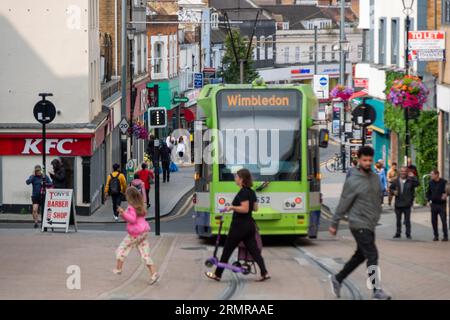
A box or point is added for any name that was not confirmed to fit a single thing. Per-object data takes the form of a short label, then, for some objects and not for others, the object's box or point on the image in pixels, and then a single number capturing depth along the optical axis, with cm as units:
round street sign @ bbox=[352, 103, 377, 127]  3747
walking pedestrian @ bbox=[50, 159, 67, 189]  3444
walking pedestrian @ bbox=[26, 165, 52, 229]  3416
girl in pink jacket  1955
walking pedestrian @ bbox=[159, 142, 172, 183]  5544
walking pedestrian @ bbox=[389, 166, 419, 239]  3064
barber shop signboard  3145
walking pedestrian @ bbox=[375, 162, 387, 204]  4366
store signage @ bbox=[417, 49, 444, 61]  3825
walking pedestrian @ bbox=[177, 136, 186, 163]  6925
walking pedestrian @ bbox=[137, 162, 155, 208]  4134
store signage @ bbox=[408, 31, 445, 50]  3831
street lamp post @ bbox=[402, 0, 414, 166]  3922
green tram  2730
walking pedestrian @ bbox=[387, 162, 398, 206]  4055
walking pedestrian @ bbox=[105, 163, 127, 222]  3744
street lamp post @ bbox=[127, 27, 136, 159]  5345
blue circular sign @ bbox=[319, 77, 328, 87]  6850
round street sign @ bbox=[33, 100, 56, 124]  3397
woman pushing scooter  1945
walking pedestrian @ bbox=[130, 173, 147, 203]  3700
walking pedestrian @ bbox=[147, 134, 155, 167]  4868
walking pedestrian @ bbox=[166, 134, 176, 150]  6821
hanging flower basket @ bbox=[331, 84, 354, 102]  6475
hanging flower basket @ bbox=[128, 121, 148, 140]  5506
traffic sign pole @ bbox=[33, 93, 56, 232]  3394
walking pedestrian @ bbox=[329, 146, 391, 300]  1697
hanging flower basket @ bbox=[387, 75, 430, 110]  3969
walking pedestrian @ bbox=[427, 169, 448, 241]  2936
